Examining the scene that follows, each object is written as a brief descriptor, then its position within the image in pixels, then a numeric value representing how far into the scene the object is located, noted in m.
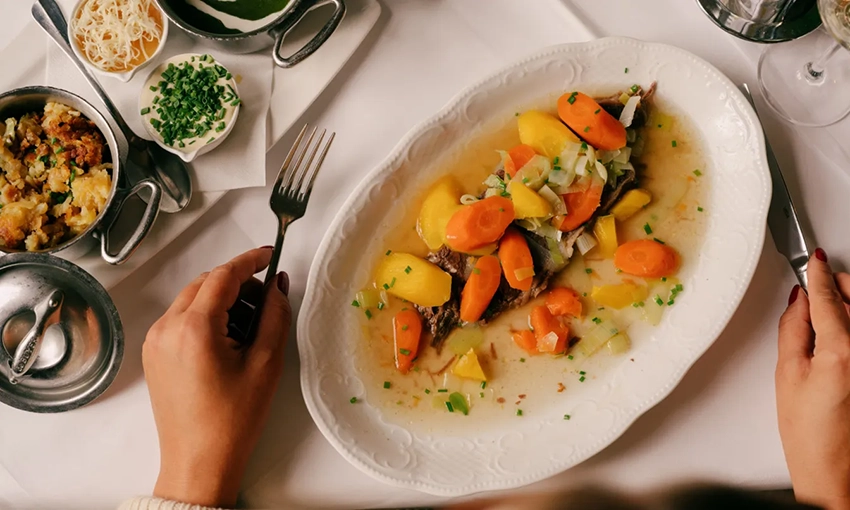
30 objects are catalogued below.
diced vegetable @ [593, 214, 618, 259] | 0.53
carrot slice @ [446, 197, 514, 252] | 0.51
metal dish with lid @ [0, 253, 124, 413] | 0.49
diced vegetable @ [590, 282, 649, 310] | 0.52
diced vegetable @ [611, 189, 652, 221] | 0.53
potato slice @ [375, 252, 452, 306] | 0.52
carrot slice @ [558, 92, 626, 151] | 0.51
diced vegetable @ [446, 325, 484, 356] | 0.53
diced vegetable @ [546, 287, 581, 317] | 0.53
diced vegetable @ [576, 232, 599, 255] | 0.53
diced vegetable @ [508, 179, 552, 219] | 0.51
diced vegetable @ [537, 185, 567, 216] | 0.51
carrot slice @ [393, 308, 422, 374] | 0.52
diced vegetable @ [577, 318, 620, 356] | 0.52
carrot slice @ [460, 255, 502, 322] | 0.52
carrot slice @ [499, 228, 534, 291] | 0.52
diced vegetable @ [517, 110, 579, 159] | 0.52
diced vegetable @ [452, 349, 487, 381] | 0.52
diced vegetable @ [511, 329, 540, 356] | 0.53
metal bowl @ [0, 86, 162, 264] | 0.48
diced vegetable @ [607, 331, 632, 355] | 0.52
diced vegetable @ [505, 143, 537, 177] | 0.52
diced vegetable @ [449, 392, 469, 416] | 0.52
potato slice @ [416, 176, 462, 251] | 0.52
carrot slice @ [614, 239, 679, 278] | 0.52
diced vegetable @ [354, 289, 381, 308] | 0.53
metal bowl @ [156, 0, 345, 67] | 0.49
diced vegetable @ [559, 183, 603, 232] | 0.52
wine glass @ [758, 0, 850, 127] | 0.52
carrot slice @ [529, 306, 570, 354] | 0.52
